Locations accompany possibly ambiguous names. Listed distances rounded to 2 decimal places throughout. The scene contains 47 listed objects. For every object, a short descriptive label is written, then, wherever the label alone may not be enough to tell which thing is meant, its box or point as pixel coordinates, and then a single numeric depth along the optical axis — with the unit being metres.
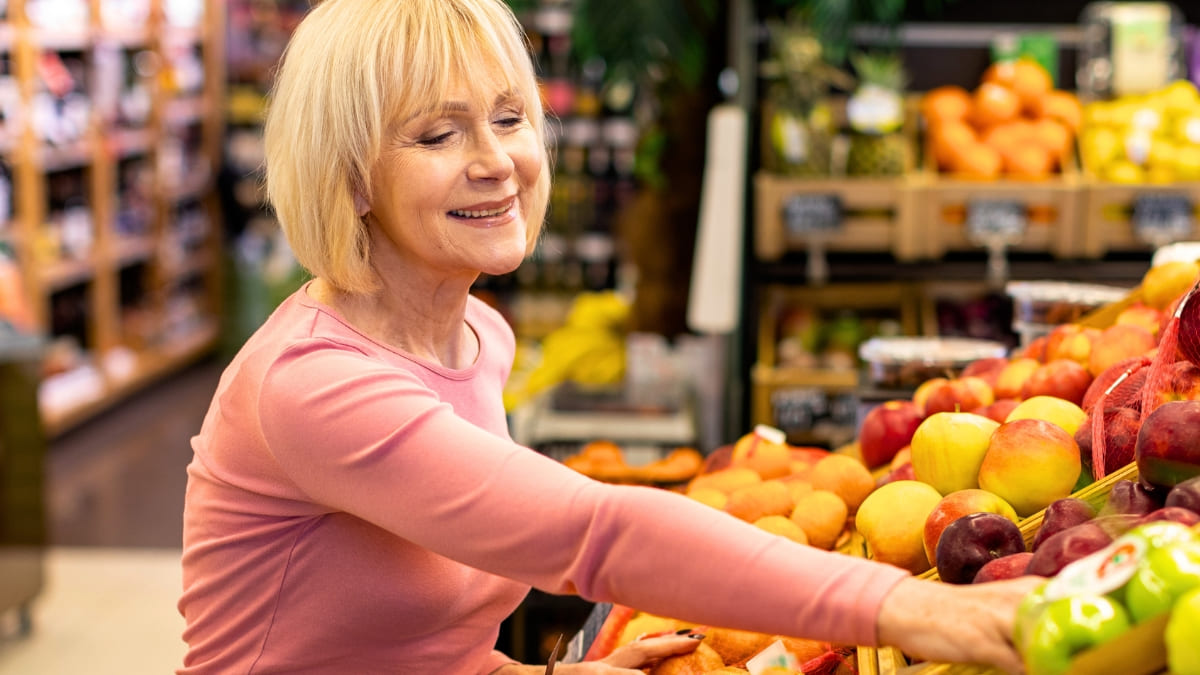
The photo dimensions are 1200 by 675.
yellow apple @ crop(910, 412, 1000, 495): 1.54
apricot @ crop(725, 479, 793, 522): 1.79
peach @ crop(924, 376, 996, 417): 1.87
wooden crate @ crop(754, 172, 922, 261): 3.69
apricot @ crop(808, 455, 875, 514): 1.80
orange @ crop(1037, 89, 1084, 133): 3.83
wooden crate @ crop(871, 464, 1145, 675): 1.06
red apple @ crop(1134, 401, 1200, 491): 1.15
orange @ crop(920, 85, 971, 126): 3.84
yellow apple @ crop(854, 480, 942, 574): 1.49
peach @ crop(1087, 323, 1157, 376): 1.77
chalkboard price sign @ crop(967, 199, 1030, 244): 3.62
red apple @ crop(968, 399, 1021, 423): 1.73
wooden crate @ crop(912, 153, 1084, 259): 3.65
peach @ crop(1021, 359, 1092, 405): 1.75
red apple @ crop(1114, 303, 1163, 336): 1.91
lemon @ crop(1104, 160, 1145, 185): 3.70
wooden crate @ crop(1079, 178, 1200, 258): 3.61
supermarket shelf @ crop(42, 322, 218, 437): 6.54
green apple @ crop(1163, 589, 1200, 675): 0.89
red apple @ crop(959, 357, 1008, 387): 2.02
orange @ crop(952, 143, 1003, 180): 3.73
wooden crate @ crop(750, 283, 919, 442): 3.68
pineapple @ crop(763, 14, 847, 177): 3.77
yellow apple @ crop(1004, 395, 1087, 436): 1.57
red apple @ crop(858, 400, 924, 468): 1.92
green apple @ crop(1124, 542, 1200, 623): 0.91
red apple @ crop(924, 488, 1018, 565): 1.37
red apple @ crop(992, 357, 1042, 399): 1.87
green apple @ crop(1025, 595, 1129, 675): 0.92
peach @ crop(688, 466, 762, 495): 1.93
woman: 1.13
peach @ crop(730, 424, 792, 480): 2.03
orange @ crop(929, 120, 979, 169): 3.77
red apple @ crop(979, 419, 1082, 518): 1.40
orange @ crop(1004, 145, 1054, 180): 3.72
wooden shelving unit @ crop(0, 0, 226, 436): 6.41
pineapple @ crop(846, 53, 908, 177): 3.73
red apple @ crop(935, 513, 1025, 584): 1.23
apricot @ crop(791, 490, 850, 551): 1.73
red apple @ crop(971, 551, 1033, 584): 1.16
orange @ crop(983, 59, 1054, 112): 3.88
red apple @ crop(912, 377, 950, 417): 1.96
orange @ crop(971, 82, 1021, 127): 3.83
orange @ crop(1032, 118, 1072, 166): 3.76
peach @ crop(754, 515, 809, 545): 1.70
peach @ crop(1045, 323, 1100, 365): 1.88
